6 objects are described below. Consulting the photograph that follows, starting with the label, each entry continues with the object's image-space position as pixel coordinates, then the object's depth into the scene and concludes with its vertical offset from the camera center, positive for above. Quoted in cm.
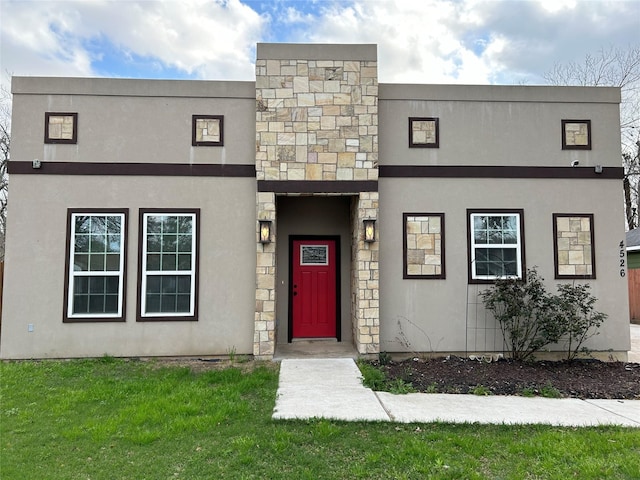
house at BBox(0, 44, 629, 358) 656 +104
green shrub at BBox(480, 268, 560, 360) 636 -77
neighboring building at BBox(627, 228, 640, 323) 1304 -40
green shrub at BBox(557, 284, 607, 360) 632 -82
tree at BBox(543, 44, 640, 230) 1386 +676
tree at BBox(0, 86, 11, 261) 1491 +420
